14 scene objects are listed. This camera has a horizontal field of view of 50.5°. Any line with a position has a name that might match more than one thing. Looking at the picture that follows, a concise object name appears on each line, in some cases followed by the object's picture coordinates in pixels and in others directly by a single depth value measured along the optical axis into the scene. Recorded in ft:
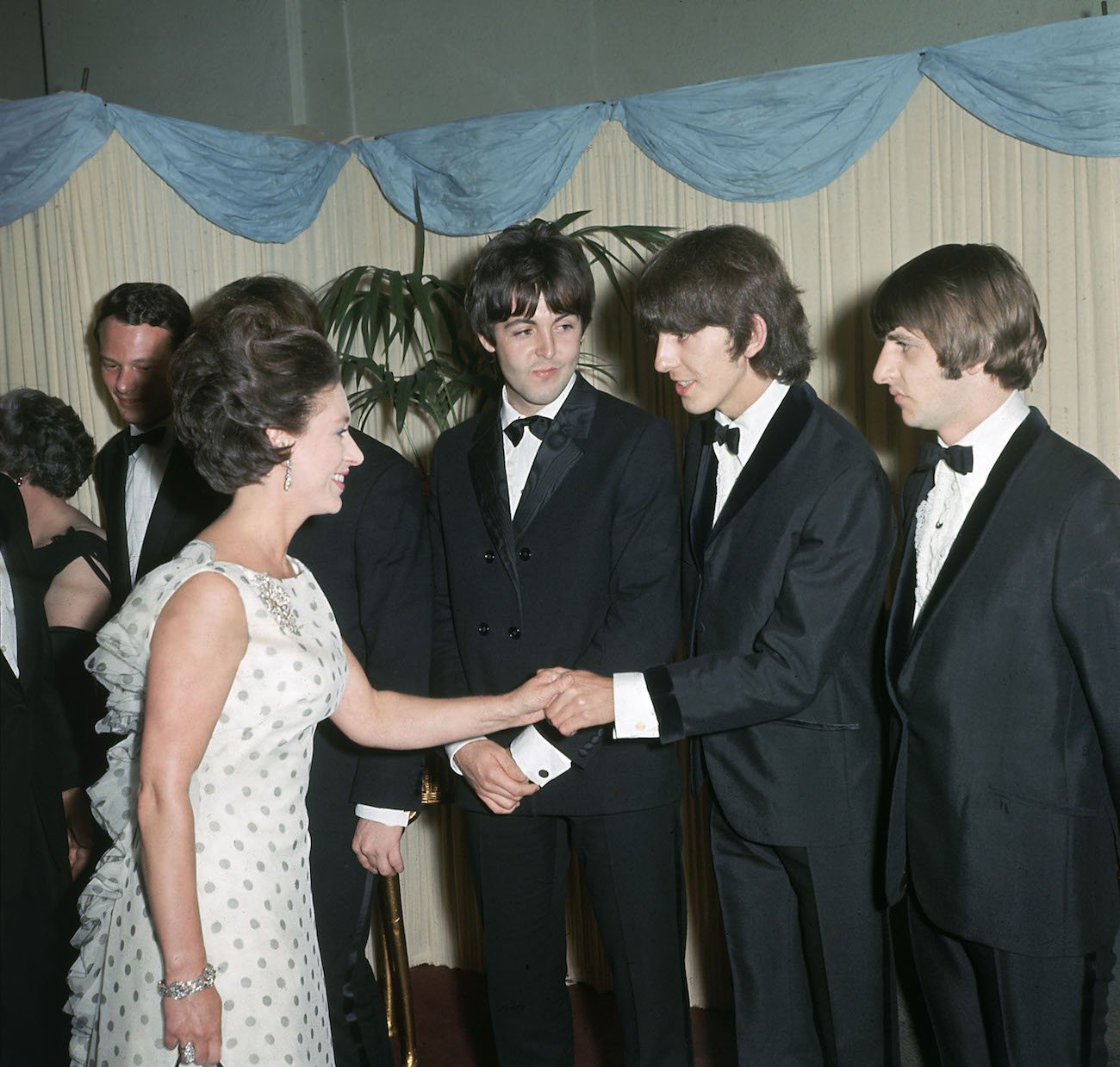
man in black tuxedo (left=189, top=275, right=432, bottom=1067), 7.70
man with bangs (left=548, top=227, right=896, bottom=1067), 7.02
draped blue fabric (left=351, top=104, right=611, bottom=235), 12.36
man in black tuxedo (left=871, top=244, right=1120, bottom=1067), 6.08
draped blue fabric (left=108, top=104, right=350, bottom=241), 11.80
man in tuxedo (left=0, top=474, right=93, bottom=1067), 7.85
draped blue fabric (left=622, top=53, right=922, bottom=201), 11.16
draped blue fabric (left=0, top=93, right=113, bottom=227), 11.48
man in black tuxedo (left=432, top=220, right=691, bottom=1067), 7.75
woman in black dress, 9.89
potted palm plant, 10.68
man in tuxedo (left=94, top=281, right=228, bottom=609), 9.32
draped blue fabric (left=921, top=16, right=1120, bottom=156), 10.22
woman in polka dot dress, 5.42
